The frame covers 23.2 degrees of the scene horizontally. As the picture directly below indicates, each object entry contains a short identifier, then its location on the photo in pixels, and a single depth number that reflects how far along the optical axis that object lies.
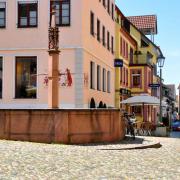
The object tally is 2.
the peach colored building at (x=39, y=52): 25.05
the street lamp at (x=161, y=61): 25.20
